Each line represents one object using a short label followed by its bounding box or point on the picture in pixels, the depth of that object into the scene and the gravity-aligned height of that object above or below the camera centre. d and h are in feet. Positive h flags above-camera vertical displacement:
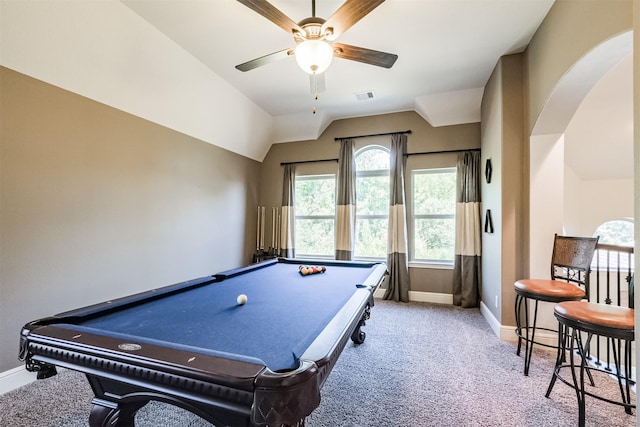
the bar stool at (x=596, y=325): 4.80 -1.87
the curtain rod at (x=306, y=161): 15.91 +3.20
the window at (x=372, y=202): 15.31 +0.84
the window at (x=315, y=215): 16.34 +0.10
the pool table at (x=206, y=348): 2.59 -1.63
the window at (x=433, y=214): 14.24 +0.18
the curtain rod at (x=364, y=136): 14.70 +4.44
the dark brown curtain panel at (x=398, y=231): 14.02 -0.69
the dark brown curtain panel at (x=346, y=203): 15.07 +0.75
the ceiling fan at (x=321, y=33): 5.61 +4.12
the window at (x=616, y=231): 15.19 -0.67
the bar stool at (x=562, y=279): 6.88 -1.72
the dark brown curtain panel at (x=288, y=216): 16.26 +0.03
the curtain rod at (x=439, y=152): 13.48 +3.28
